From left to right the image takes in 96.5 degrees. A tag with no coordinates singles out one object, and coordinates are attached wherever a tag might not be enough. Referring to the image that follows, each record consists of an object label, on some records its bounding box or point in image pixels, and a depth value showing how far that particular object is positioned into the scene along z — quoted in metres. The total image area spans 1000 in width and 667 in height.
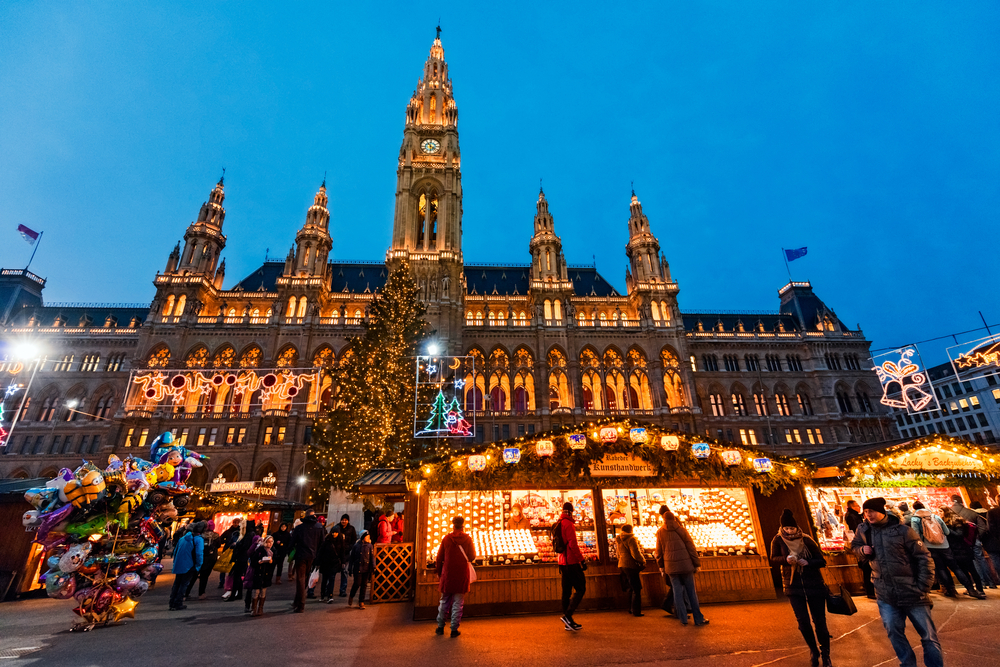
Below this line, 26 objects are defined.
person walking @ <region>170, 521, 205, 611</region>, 10.11
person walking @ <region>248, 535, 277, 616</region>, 9.04
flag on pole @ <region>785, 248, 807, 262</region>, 31.71
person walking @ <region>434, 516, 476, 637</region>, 7.20
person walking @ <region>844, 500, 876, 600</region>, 9.08
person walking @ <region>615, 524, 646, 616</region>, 8.45
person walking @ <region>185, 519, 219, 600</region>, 12.15
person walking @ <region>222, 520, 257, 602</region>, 10.76
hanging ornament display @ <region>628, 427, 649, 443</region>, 9.85
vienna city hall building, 35.25
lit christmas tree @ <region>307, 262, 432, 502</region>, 20.66
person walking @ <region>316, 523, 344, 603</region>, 10.77
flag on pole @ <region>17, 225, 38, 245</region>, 30.54
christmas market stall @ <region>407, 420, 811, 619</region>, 9.27
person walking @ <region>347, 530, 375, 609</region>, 10.04
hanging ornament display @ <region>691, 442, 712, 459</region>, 9.88
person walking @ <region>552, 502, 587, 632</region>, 7.55
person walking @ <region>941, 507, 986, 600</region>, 8.98
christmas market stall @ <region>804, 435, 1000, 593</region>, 10.69
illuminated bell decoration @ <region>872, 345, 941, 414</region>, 15.52
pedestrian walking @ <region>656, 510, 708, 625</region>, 7.58
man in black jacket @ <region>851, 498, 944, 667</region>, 4.61
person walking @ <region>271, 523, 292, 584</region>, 10.94
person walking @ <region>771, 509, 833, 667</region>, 5.44
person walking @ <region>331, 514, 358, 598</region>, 11.57
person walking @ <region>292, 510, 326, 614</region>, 9.31
